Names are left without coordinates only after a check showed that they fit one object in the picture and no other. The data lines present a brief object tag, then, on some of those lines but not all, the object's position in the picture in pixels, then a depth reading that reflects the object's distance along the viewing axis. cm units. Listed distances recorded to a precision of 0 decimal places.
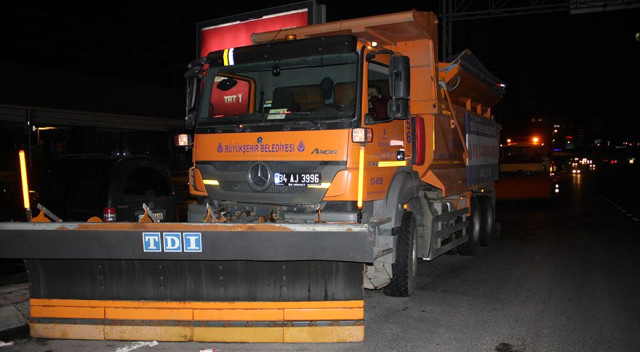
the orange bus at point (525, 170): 1997
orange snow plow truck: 462
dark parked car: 714
